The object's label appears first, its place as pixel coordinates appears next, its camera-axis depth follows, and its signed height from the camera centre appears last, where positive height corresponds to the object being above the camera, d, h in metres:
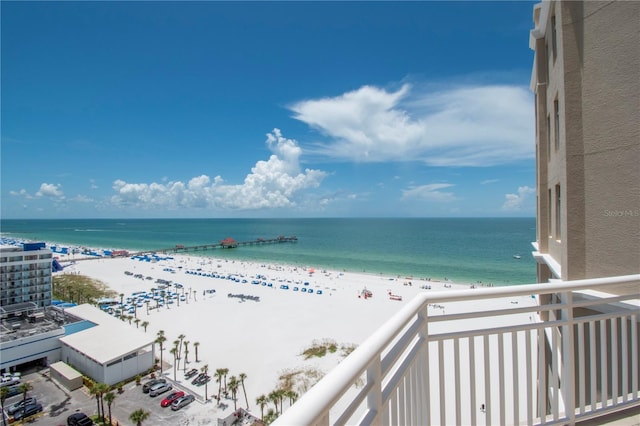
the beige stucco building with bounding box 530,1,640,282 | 4.37 +1.11
